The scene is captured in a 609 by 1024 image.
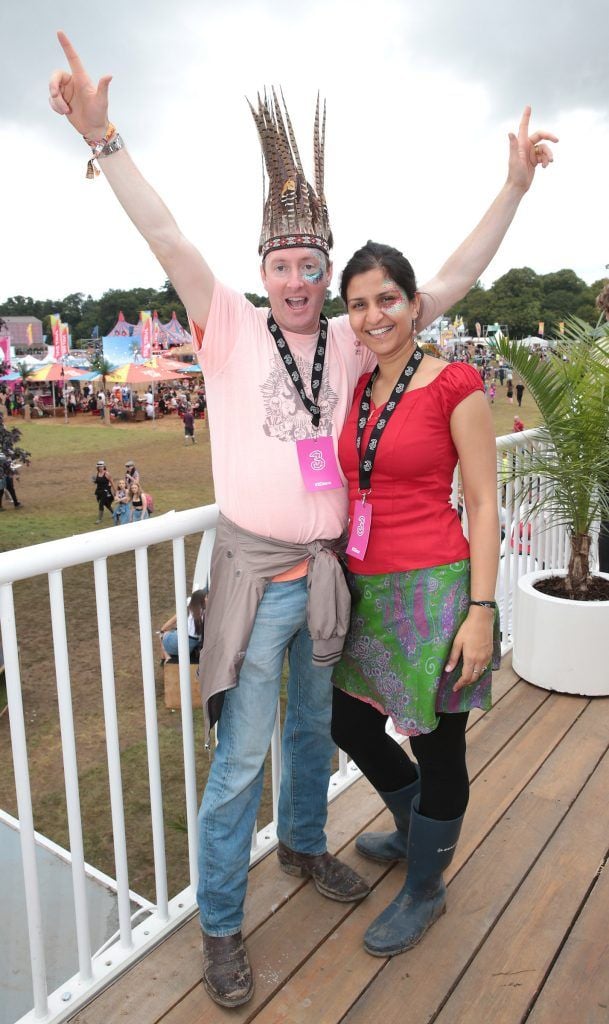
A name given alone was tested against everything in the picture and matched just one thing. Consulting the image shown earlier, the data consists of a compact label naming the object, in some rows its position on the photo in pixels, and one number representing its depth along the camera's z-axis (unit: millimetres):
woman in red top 1577
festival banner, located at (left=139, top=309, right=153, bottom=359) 32047
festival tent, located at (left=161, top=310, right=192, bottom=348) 44219
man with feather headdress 1625
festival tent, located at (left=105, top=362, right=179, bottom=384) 28253
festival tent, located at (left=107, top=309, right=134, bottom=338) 39312
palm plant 3016
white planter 3061
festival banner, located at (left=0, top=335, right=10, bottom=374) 29319
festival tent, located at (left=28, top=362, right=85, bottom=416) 30156
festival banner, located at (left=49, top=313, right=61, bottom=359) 32312
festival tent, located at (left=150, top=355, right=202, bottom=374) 31109
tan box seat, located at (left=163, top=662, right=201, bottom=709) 5785
